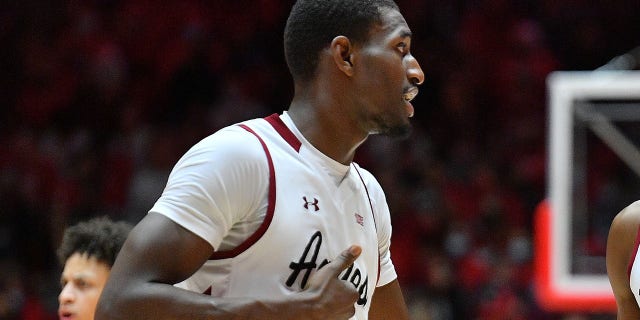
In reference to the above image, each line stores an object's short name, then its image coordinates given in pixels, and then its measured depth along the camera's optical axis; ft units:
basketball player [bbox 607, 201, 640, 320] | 21.33
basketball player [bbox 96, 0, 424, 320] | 14.17
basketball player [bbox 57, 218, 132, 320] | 22.50
